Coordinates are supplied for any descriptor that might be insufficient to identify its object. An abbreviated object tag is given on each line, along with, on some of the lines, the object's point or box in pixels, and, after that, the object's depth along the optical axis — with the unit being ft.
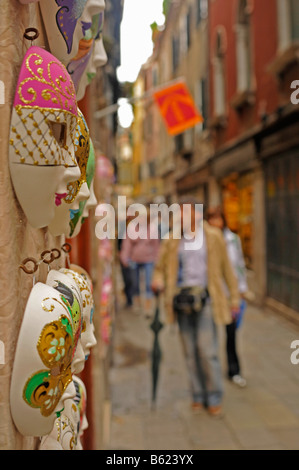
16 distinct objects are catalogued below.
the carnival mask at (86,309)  3.56
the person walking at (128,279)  29.81
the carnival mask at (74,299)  3.10
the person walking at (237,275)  16.08
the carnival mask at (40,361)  2.56
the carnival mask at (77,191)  2.99
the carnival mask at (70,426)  3.30
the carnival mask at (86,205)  3.62
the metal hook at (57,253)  3.29
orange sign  27.99
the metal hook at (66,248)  3.96
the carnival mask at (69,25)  2.98
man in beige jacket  13.43
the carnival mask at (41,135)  2.49
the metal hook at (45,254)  3.06
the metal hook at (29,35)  2.72
